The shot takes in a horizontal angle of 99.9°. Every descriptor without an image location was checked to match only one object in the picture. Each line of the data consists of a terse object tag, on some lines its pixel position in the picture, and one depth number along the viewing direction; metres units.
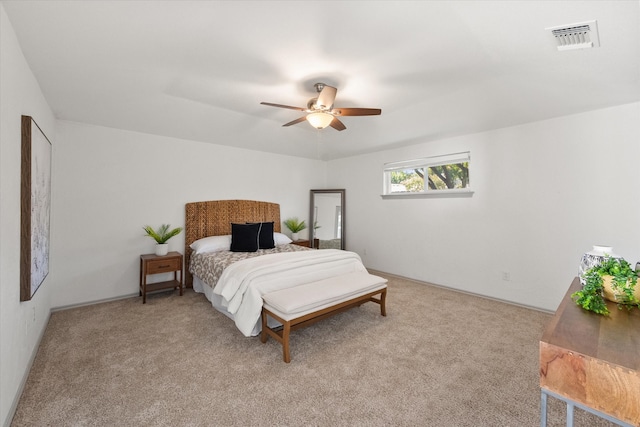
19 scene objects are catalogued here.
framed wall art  1.87
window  4.02
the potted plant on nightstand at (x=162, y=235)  3.70
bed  2.59
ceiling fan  2.46
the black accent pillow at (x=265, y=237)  4.20
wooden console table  0.79
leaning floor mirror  5.63
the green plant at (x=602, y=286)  1.26
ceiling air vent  1.81
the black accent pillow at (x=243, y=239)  3.89
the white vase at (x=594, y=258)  1.52
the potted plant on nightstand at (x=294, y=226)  5.23
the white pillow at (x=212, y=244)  3.83
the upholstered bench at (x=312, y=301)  2.27
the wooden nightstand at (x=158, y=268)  3.47
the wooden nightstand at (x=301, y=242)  5.05
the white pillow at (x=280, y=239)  4.50
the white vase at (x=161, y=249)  3.69
